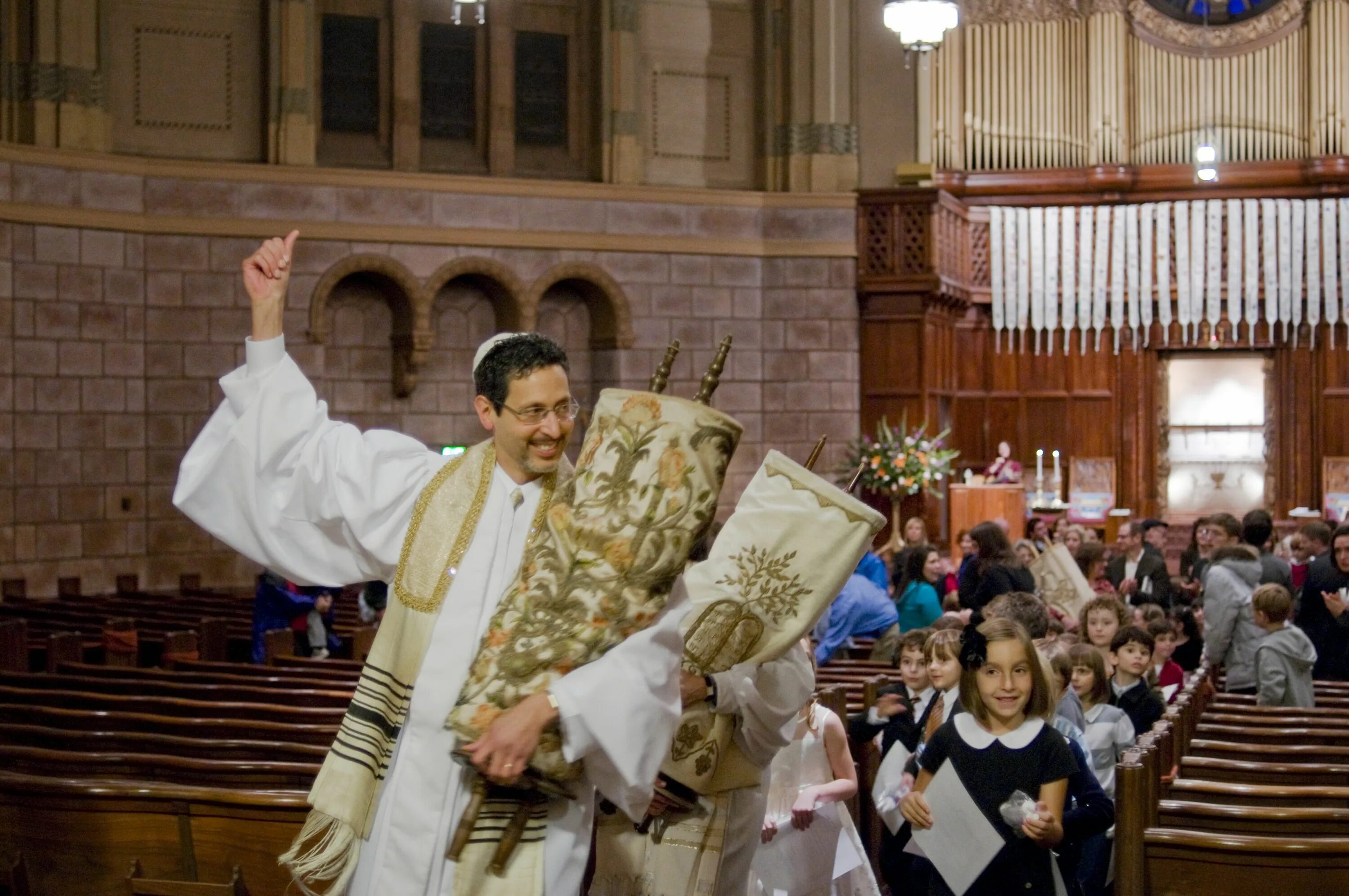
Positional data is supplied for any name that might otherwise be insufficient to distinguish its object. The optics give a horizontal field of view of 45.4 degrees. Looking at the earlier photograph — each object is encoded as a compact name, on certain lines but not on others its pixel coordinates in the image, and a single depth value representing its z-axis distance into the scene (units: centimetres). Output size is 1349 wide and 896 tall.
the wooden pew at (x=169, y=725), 563
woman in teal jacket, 838
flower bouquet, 1459
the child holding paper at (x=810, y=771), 462
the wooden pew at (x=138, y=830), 438
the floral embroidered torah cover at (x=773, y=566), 325
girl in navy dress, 385
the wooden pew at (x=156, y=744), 531
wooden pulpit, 1516
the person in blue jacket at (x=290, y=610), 879
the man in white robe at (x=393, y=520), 281
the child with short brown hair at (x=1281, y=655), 679
